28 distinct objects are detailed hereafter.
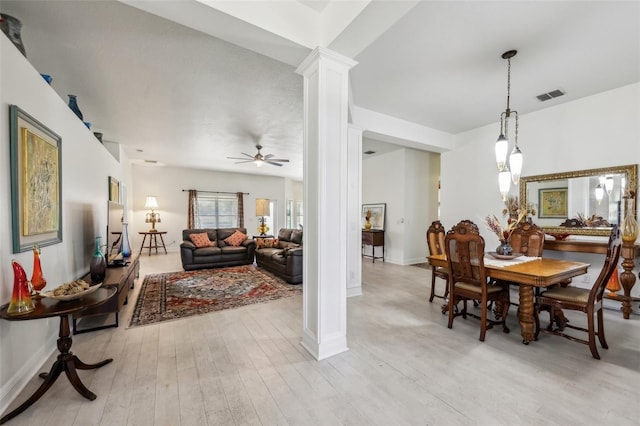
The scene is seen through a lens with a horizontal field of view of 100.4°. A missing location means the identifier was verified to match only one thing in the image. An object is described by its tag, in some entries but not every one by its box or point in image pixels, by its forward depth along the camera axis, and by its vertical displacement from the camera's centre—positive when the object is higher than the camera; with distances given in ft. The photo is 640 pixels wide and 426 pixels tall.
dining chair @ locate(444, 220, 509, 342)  8.01 -2.05
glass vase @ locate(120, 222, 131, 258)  12.67 -1.64
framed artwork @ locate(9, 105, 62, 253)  5.82 +0.69
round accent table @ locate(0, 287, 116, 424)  5.05 -2.85
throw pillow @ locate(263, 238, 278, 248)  19.73 -2.45
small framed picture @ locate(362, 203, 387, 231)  21.88 -0.31
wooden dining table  7.16 -1.85
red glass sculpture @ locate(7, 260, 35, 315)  5.07 -1.68
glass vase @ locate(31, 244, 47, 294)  5.72 -1.46
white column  7.06 +0.25
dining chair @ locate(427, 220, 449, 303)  11.56 -1.38
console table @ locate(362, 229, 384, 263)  21.09 -2.20
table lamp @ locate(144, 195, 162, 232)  25.45 -0.31
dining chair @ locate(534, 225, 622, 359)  7.00 -2.45
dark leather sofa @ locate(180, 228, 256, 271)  17.78 -2.93
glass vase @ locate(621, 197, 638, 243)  9.71 -0.66
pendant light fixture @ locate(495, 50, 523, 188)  8.95 +1.87
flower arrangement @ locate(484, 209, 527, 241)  9.65 -0.74
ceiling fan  18.26 +3.79
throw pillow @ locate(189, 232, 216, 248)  19.20 -2.21
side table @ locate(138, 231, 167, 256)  24.63 -2.83
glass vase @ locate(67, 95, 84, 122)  10.08 +4.03
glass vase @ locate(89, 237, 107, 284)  9.01 -1.94
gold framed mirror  10.99 +0.58
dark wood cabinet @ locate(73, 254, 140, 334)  8.30 -3.06
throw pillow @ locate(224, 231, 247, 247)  20.40 -2.24
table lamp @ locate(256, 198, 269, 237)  24.35 +0.11
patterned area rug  10.41 -3.97
